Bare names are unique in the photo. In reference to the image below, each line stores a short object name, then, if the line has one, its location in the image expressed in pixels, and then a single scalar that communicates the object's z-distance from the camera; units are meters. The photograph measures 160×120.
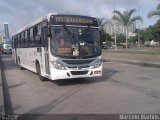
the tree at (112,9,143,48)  24.04
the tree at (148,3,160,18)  17.74
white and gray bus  5.74
